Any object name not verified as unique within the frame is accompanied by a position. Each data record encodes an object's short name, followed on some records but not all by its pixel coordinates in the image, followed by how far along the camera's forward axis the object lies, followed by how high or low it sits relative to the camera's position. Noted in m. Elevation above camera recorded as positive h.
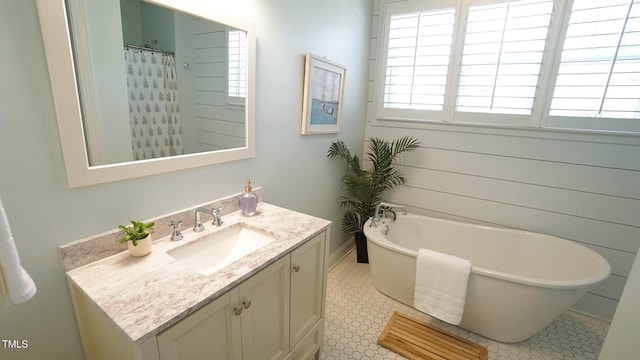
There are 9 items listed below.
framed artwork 1.96 +0.13
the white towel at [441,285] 1.76 -1.05
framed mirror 0.93 +0.08
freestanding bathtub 1.70 -1.05
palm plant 2.57 -0.60
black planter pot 2.79 -1.31
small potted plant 1.07 -0.51
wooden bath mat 1.75 -1.45
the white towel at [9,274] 0.56 -0.37
